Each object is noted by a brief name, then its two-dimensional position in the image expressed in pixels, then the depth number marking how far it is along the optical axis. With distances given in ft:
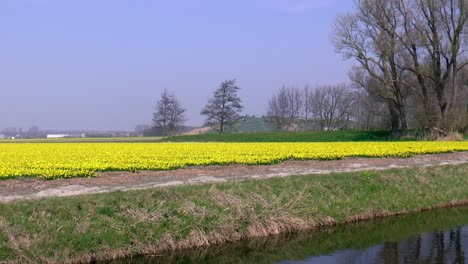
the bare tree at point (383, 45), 184.24
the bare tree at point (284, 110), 359.87
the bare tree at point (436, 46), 177.27
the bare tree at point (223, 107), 308.81
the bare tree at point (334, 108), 336.90
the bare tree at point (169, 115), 333.83
